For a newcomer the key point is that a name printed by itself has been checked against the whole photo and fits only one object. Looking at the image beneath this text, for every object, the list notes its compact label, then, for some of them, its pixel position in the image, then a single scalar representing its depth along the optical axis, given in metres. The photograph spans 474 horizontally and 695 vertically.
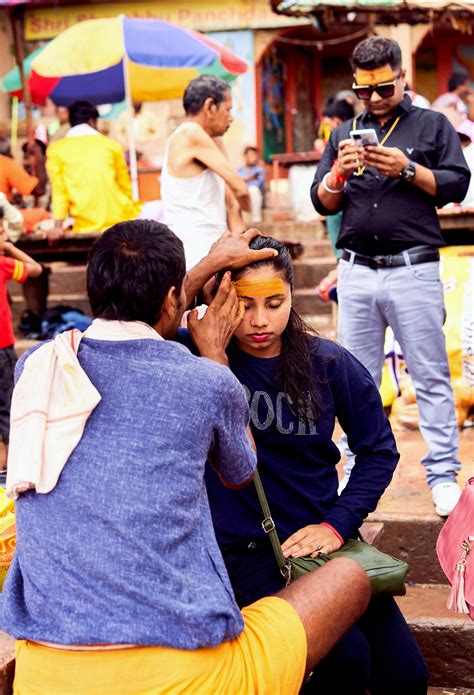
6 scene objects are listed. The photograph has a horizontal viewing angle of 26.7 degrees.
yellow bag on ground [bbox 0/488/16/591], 3.24
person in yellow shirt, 8.17
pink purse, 2.94
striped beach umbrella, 10.80
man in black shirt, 4.21
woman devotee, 2.84
